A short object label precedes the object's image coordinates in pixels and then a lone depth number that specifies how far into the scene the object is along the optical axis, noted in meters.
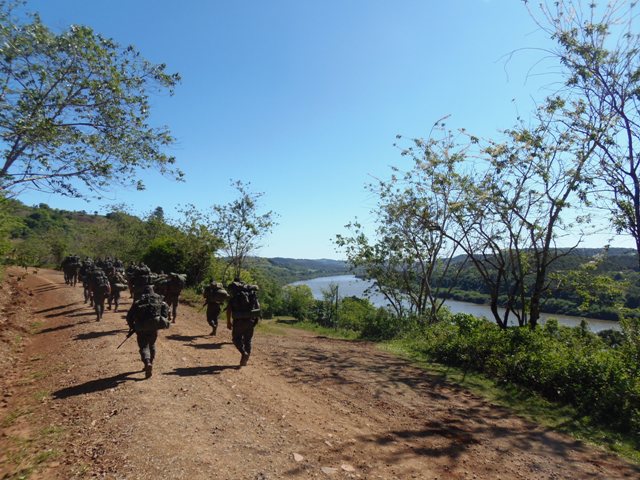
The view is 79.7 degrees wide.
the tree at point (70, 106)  8.87
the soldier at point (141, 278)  13.72
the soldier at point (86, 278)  16.03
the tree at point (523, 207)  11.94
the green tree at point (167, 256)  26.81
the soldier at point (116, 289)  16.02
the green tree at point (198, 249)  26.92
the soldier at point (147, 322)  7.78
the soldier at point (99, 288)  13.59
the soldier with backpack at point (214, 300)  13.05
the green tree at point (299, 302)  63.46
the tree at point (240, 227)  26.80
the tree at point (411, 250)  17.00
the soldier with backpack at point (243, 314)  9.26
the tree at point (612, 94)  9.91
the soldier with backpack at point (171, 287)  14.84
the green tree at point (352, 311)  34.83
